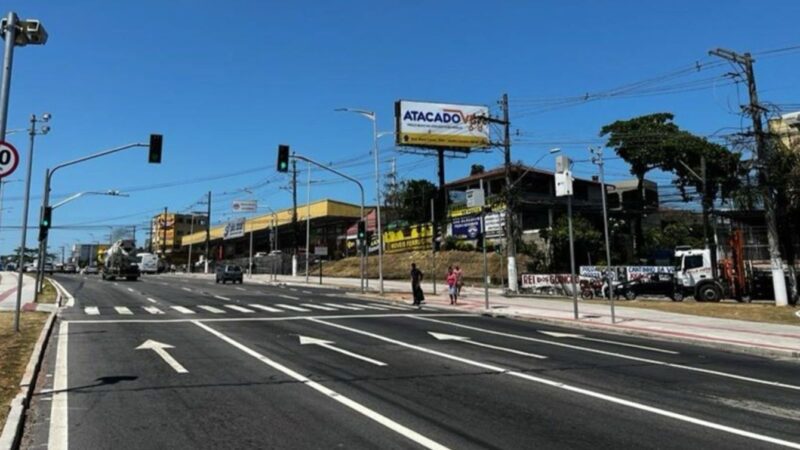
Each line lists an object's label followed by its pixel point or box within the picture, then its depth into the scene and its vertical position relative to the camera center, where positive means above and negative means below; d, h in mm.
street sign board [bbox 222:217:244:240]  96812 +9247
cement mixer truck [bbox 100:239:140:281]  61312 +2820
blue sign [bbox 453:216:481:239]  57406 +5391
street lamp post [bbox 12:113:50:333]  14805 +1306
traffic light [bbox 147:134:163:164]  24797 +5406
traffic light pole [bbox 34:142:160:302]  27200 +4127
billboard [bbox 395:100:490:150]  59406 +14867
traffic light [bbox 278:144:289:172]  29531 +6026
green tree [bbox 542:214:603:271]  47938 +3084
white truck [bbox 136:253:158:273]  88688 +3908
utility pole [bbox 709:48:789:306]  25781 +4062
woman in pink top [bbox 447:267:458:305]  29208 +48
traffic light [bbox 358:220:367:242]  38094 +3355
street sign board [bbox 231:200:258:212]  76250 +9958
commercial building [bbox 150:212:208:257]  149088 +14474
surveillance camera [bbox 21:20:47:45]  11805 +4762
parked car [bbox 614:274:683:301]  33472 -184
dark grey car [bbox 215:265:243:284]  56344 +1423
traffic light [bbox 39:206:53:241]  25020 +2790
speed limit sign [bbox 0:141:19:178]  10391 +2161
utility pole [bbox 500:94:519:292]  36219 +3626
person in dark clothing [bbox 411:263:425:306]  28109 +113
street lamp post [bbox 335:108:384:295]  37812 +5483
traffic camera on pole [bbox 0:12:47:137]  11277 +4714
